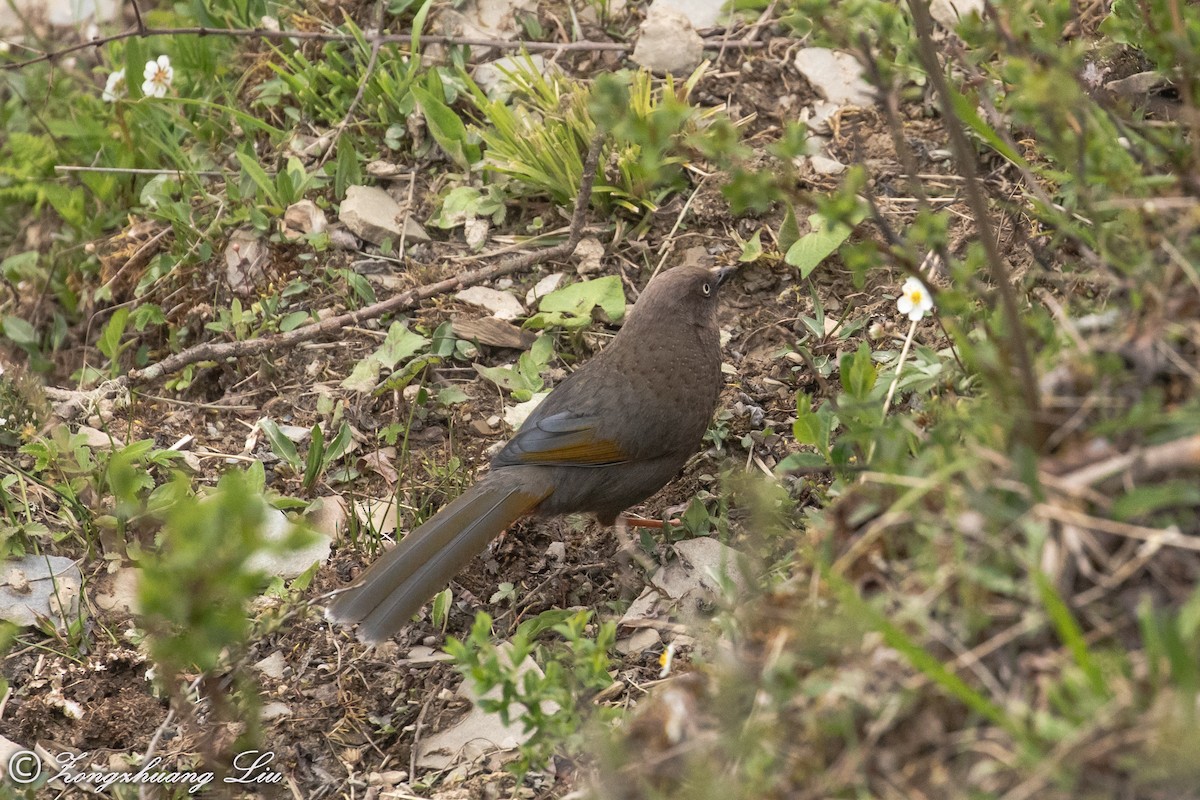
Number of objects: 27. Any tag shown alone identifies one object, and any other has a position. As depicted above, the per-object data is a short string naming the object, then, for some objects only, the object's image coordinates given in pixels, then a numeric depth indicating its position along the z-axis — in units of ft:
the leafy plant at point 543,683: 19.04
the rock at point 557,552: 34.42
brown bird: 32.71
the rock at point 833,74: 40.19
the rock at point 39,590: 30.96
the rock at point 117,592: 31.53
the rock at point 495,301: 38.11
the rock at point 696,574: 29.66
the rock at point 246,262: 40.24
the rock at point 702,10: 42.55
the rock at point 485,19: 43.65
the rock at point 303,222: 40.75
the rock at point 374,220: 40.22
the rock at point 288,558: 32.12
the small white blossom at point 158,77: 42.75
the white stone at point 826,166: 38.32
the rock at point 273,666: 29.99
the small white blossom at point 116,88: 43.41
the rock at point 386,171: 41.60
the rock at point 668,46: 41.06
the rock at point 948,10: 38.60
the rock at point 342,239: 40.45
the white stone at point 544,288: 38.52
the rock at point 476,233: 40.01
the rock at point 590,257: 38.68
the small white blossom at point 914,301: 30.83
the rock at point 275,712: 28.63
